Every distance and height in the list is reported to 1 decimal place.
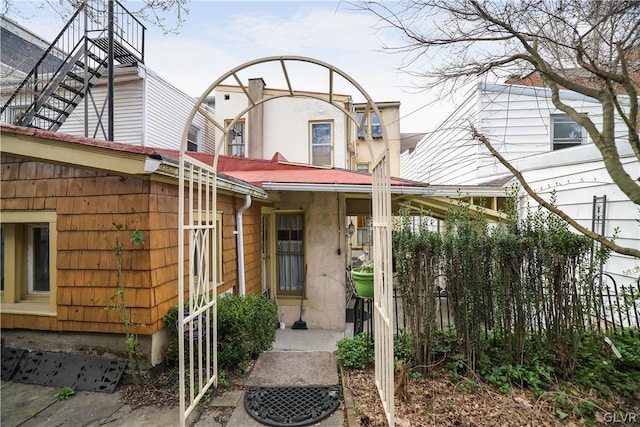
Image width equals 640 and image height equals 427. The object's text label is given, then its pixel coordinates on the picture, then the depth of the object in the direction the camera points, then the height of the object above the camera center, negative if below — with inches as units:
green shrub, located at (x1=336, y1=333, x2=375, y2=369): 144.3 -62.6
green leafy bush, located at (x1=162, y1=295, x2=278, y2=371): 142.1 -52.5
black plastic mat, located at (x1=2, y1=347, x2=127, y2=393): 131.6 -63.7
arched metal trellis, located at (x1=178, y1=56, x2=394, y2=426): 101.8 -12.1
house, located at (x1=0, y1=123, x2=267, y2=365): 131.5 -4.1
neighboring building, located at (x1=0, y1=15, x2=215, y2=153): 311.4 +139.8
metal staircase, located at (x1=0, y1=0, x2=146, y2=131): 279.3 +160.7
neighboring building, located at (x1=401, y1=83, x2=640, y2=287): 192.9 +48.1
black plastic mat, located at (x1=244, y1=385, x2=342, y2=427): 111.2 -70.0
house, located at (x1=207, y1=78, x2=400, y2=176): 455.2 +140.9
